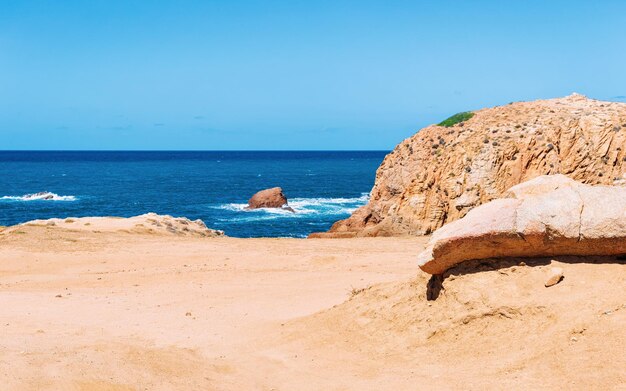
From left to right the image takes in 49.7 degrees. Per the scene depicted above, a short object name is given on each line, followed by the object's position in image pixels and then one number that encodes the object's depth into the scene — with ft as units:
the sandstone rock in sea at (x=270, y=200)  207.72
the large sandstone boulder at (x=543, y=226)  40.47
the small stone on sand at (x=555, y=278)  40.55
